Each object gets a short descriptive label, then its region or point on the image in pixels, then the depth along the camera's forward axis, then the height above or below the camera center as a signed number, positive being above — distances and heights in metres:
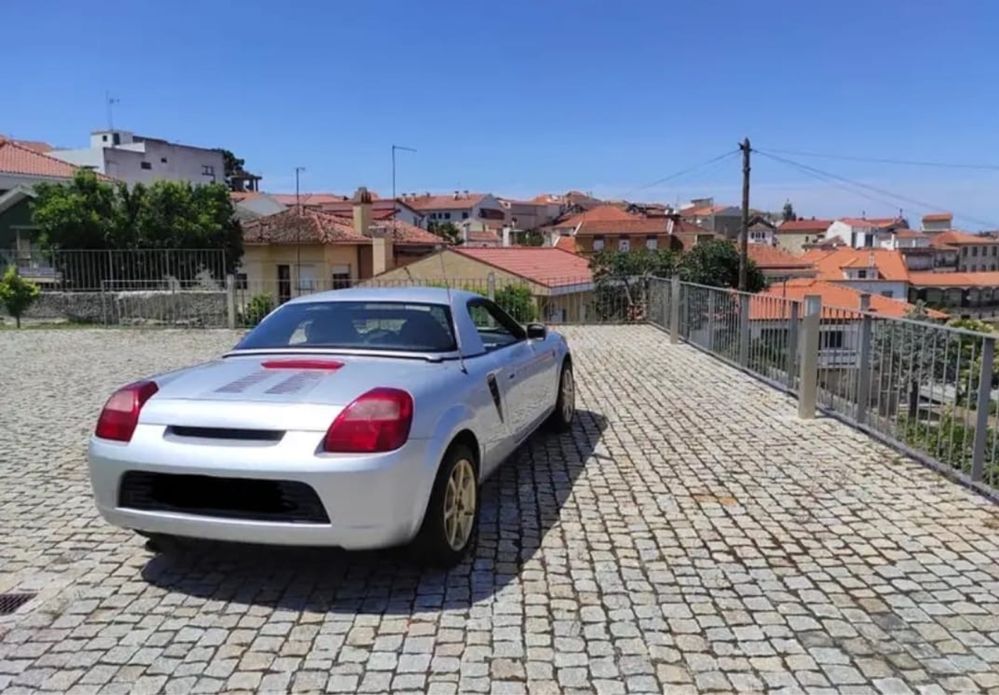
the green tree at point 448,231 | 64.78 +3.57
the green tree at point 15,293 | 18.02 -0.55
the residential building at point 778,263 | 59.22 +0.54
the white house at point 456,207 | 102.56 +8.59
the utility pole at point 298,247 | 34.19 +1.03
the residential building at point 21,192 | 21.25 +3.13
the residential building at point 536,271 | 24.95 -0.05
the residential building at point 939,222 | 138.77 +8.73
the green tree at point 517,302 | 17.44 -0.74
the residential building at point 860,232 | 111.38 +5.65
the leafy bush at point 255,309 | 18.17 -0.94
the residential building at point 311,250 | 34.72 +0.92
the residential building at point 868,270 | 68.44 -0.01
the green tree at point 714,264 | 28.39 +0.23
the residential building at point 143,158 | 53.78 +8.36
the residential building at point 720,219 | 107.06 +7.25
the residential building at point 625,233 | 72.12 +3.61
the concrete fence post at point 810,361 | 7.52 -0.90
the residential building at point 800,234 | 118.81 +5.69
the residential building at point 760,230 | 113.81 +6.01
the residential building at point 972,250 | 116.00 +3.08
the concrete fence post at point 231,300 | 17.88 -0.72
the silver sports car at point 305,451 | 3.39 -0.83
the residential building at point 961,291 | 79.12 -2.22
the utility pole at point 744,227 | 28.03 +1.70
